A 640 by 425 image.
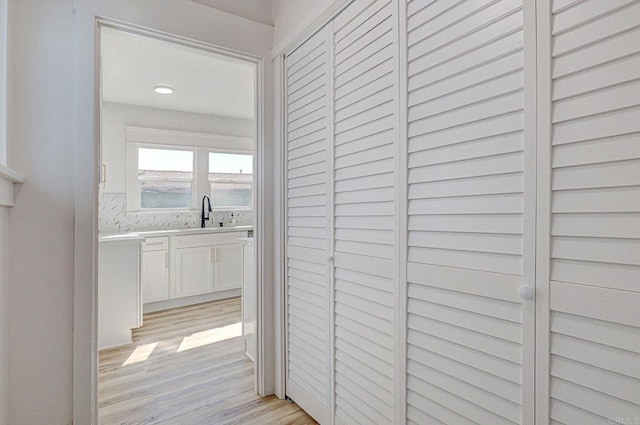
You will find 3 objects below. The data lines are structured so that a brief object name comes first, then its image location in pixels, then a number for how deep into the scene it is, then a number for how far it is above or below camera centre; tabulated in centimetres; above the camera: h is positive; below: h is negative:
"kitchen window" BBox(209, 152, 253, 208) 503 +45
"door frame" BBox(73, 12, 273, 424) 165 -10
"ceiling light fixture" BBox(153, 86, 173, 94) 364 +127
